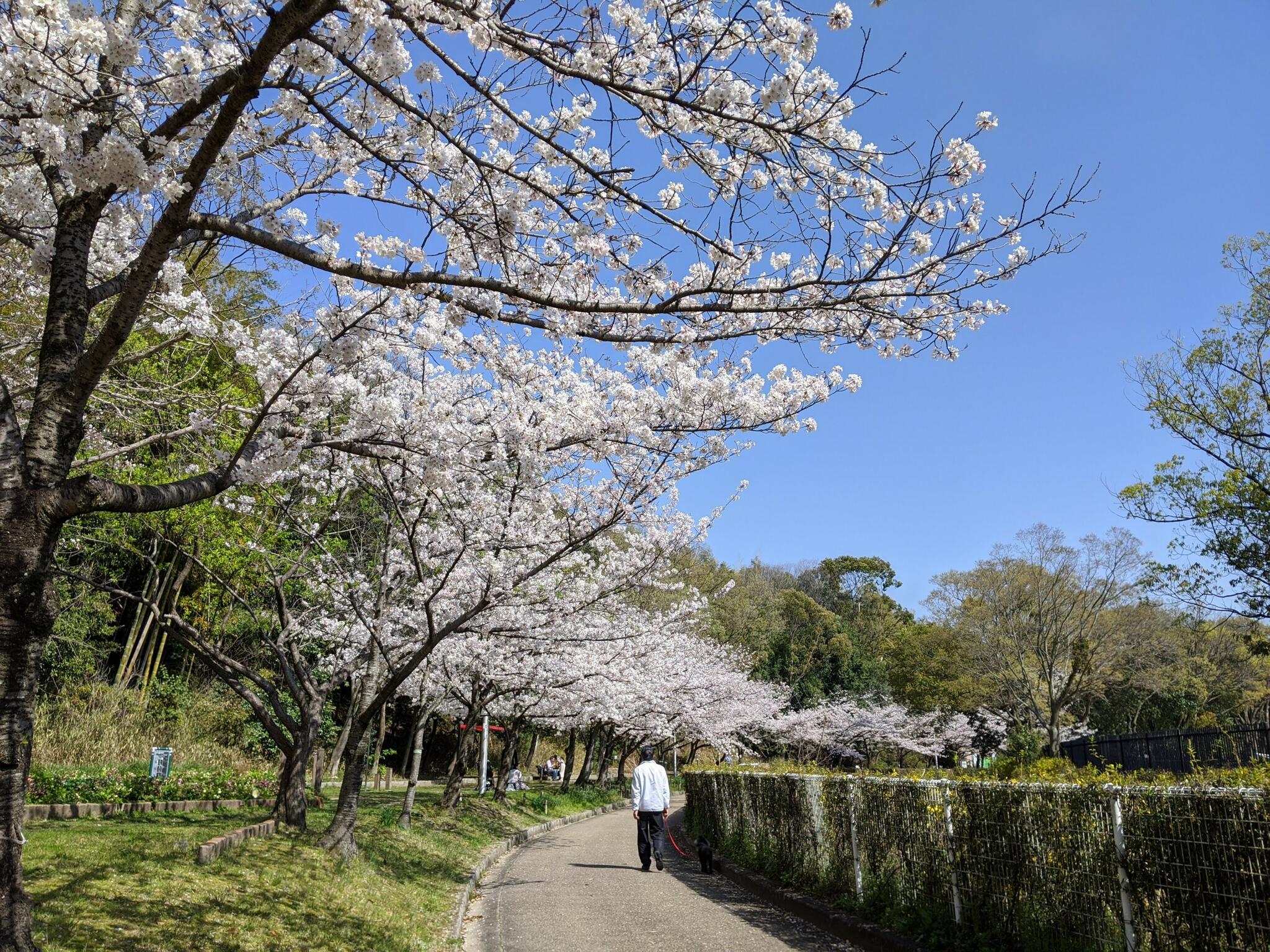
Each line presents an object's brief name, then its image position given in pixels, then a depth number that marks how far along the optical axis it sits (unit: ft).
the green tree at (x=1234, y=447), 51.83
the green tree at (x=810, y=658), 162.30
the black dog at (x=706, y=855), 37.50
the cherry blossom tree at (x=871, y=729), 138.92
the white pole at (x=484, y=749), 74.13
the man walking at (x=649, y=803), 35.60
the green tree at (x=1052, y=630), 94.07
